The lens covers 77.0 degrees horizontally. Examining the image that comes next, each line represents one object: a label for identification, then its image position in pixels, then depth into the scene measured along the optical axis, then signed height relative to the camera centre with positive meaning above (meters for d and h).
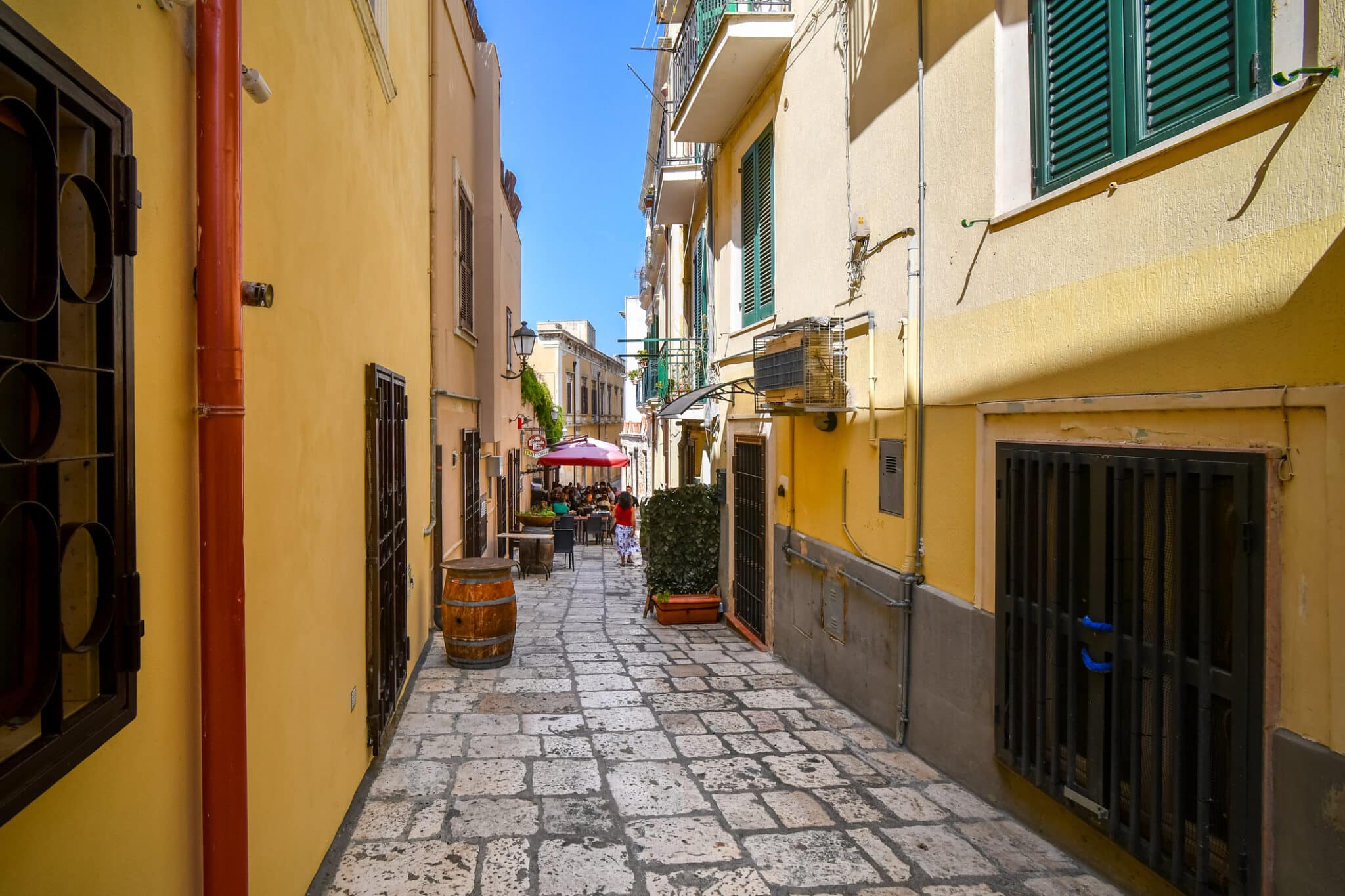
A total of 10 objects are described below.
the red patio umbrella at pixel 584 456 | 18.66 -0.33
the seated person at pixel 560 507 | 18.12 -1.43
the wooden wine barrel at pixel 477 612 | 7.76 -1.58
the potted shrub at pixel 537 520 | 16.55 -1.54
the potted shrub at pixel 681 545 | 11.48 -1.43
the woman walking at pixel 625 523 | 16.20 -1.60
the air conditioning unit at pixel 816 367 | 7.18 +0.63
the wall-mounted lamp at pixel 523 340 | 16.25 +1.97
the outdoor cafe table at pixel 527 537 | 14.42 -1.65
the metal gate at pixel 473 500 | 11.70 -0.86
